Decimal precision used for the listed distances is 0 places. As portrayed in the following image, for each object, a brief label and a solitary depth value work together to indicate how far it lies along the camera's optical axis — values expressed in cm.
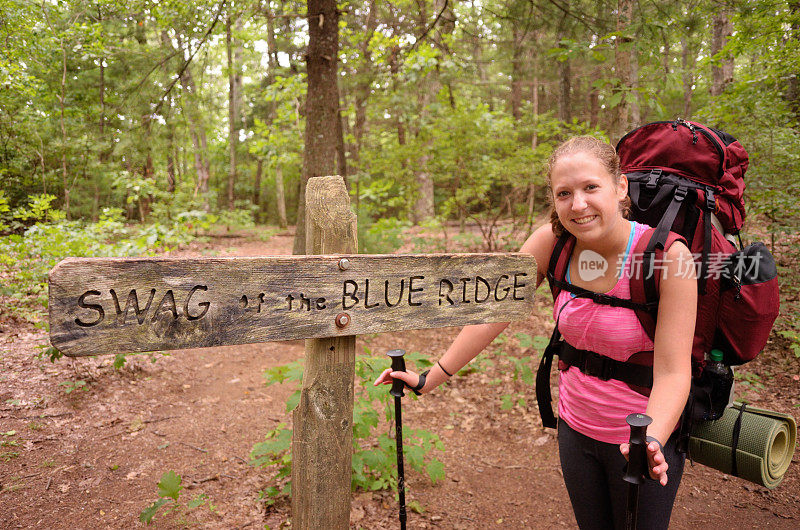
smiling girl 146
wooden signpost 122
